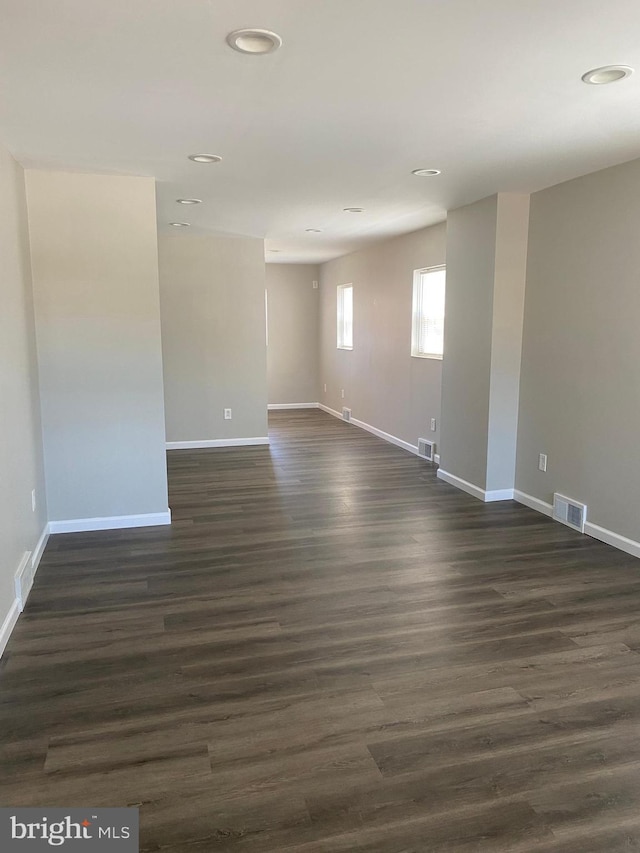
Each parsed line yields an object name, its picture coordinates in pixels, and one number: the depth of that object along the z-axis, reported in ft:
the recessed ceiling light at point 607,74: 7.72
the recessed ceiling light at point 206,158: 11.60
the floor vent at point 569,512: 14.05
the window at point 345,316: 29.96
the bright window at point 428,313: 20.77
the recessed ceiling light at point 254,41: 6.77
